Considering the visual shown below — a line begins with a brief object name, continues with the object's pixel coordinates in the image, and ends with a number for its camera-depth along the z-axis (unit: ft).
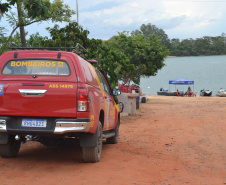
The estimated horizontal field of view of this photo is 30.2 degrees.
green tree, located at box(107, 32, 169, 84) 146.41
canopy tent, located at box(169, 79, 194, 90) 193.75
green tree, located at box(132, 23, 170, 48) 484.17
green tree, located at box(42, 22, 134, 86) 65.98
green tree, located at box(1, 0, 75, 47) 28.07
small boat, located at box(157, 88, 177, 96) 188.75
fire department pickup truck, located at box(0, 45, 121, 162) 21.93
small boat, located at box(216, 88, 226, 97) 184.96
